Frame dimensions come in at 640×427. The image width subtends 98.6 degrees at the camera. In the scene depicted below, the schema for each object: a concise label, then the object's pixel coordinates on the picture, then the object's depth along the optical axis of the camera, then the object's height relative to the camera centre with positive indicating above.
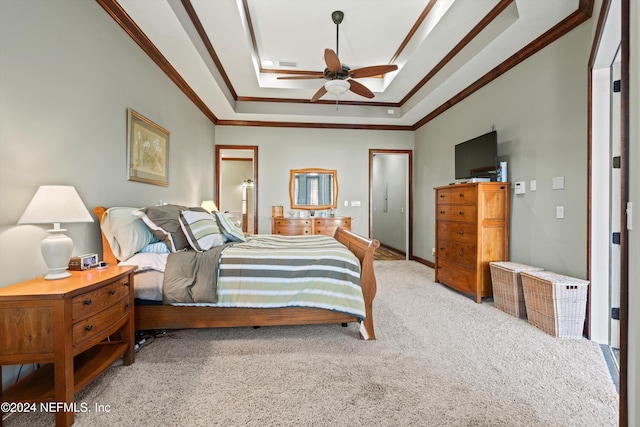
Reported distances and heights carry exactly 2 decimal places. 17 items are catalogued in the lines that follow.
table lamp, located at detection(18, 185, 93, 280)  1.47 -0.03
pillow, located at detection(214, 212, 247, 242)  2.91 -0.21
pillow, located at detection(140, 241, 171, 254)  2.25 -0.31
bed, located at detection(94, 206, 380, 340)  2.16 -0.84
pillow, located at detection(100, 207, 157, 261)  2.09 -0.17
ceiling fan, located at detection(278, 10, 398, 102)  3.00 +1.58
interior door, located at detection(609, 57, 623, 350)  2.18 +0.02
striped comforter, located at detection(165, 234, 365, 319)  2.19 -0.57
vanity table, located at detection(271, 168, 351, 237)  5.64 +0.45
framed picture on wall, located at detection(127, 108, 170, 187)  2.61 +0.64
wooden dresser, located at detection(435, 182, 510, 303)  3.14 -0.26
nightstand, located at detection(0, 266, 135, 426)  1.30 -0.59
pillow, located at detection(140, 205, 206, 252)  2.28 -0.13
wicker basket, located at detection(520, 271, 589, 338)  2.25 -0.78
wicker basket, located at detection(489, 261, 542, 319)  2.70 -0.78
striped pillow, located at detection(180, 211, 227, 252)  2.39 -0.18
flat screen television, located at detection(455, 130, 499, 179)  3.25 +0.69
